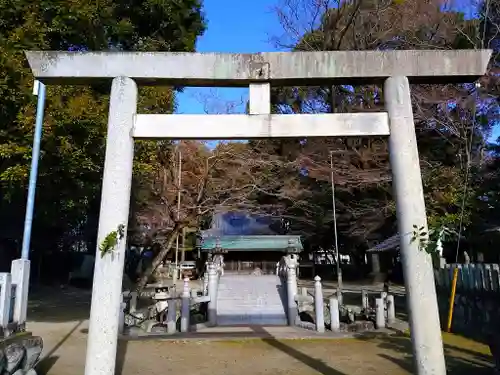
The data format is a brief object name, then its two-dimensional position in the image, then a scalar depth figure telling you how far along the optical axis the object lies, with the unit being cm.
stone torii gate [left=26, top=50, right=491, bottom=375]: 542
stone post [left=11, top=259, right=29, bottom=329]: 661
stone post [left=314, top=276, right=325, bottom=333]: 1148
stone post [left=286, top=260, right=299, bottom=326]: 1352
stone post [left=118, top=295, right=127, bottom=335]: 1094
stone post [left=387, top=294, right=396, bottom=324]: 1237
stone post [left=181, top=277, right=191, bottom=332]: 1177
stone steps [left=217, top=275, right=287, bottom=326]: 1407
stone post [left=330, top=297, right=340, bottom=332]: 1159
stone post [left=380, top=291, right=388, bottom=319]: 1244
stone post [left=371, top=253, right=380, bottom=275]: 2873
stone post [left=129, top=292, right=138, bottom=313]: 1357
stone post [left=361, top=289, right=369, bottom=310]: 1396
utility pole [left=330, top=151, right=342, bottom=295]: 2172
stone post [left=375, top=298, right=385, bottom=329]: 1194
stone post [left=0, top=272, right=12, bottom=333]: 604
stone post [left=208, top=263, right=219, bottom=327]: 1337
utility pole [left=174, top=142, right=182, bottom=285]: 1613
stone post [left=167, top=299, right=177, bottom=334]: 1154
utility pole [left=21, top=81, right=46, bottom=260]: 795
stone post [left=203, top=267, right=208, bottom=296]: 1496
